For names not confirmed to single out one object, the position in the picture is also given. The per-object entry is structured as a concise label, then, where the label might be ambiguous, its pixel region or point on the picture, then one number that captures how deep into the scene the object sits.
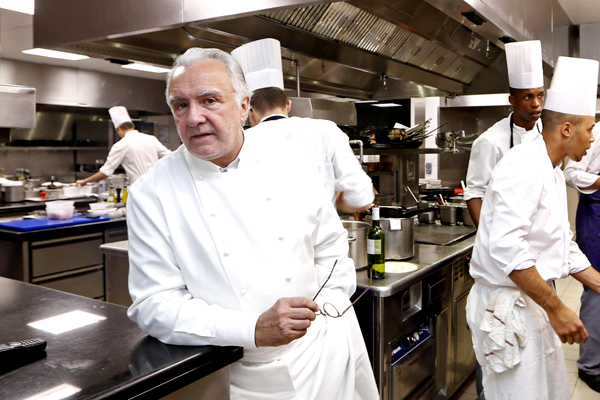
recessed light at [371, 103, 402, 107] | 6.82
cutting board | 4.16
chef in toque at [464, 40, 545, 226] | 3.13
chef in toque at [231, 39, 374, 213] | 3.01
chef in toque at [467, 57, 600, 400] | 1.96
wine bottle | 2.40
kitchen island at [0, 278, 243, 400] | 1.14
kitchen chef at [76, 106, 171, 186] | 6.34
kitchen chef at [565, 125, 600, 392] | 3.37
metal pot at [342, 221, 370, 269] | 2.52
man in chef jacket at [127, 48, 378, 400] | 1.36
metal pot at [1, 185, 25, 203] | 6.40
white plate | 2.57
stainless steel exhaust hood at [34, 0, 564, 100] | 2.75
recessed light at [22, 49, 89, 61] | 6.61
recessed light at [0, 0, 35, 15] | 4.57
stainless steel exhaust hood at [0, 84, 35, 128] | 2.93
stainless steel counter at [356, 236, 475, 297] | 2.29
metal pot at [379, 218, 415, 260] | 2.73
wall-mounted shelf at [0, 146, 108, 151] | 7.80
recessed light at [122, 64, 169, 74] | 7.61
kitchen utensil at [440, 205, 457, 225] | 3.90
